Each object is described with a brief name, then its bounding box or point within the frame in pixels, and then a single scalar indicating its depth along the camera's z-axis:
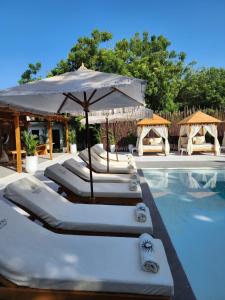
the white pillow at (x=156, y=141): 13.43
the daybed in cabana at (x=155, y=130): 12.47
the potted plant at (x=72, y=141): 15.47
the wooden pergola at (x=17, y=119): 8.62
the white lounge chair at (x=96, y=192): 4.27
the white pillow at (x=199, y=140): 12.73
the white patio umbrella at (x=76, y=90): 3.05
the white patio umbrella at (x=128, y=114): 6.76
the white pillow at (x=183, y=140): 13.04
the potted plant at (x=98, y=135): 15.50
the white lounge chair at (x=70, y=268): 1.85
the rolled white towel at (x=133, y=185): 4.48
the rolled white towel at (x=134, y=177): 5.44
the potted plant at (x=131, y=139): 15.00
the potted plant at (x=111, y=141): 14.31
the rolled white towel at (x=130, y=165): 6.87
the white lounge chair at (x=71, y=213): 2.88
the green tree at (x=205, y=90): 21.65
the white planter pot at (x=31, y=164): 8.60
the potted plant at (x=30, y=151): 8.63
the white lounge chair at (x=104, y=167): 6.50
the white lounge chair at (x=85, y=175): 5.31
